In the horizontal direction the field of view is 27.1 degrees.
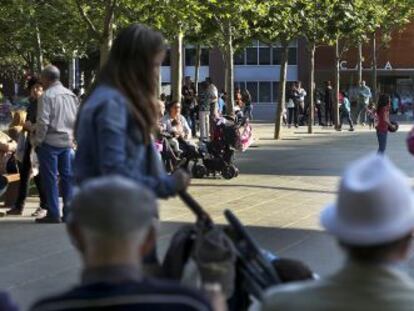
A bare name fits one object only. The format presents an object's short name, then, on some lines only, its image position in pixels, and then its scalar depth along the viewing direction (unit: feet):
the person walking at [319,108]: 129.03
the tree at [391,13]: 110.05
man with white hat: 8.54
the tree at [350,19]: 84.28
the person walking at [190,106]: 92.53
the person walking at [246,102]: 124.67
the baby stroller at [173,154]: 45.78
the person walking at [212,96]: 74.30
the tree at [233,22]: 55.77
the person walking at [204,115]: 73.00
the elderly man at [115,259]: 8.30
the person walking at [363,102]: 119.34
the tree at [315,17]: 80.07
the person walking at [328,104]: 125.49
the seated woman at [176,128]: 47.24
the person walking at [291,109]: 124.02
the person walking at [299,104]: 124.15
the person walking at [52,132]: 31.86
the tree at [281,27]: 74.74
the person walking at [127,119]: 13.01
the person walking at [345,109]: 116.12
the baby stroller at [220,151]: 48.42
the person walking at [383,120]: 54.44
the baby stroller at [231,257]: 12.06
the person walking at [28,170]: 34.50
